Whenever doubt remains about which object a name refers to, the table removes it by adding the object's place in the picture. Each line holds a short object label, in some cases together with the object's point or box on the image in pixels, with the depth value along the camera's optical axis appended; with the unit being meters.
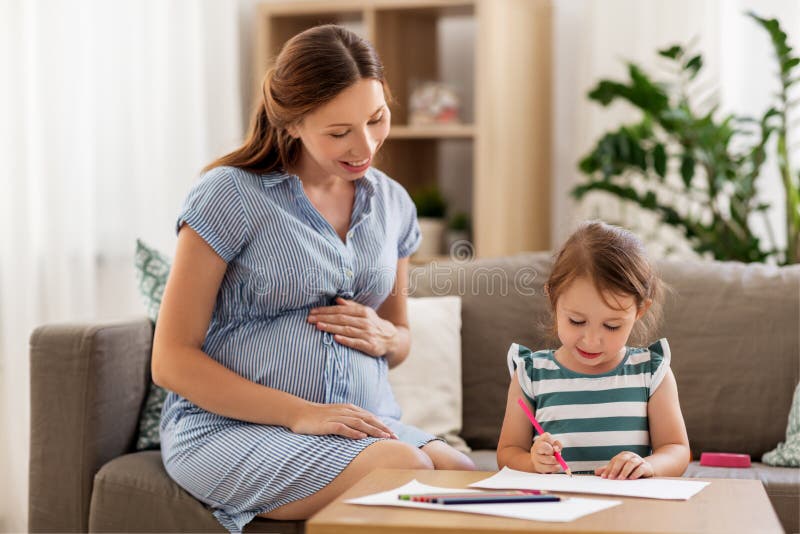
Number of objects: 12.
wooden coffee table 2.47
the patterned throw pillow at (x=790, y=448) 3.53
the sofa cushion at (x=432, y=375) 3.72
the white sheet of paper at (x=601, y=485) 2.64
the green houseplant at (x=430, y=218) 5.60
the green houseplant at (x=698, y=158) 4.36
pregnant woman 3.13
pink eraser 3.50
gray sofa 3.42
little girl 2.91
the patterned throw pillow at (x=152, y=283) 3.63
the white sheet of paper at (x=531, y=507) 2.51
